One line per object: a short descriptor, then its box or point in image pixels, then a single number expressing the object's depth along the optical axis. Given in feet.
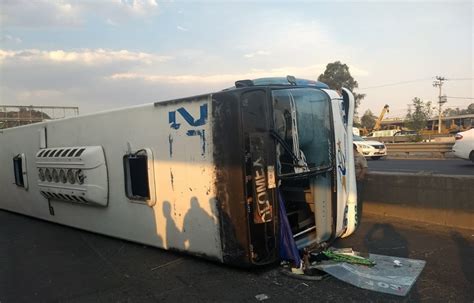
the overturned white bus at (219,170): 14.83
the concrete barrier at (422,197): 19.75
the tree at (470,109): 333.83
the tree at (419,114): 215.10
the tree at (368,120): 257.46
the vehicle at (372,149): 65.72
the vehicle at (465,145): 46.60
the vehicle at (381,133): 202.39
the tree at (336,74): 180.04
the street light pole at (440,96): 263.12
